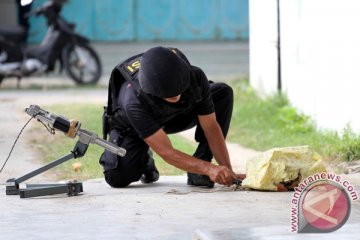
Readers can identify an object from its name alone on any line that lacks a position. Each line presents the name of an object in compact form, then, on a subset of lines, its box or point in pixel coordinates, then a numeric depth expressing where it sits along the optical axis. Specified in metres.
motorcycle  27.43
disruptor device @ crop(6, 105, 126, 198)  12.08
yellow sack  12.57
